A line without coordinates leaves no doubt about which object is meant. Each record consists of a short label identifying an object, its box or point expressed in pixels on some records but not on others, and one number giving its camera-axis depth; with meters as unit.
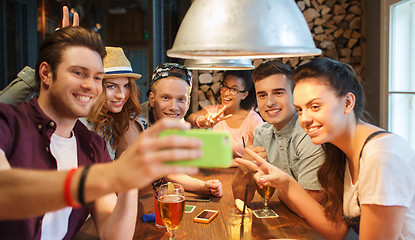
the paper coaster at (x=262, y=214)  1.63
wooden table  1.42
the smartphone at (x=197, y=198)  1.86
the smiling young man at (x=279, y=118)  2.11
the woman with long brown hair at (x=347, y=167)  1.26
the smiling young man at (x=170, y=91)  2.46
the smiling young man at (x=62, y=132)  1.23
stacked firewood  4.32
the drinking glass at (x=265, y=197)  1.65
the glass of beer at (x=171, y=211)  1.36
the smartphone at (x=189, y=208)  1.68
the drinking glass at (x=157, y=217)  1.49
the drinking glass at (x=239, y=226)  1.32
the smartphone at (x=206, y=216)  1.55
